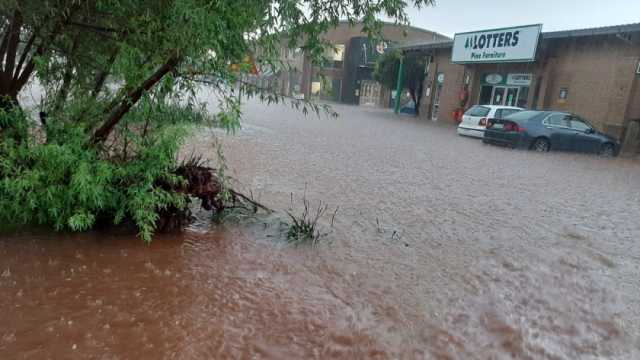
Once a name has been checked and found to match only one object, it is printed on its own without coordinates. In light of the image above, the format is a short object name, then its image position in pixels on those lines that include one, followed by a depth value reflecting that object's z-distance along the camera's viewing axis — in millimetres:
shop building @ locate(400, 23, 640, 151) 16375
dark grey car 14656
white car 16641
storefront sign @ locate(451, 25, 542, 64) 19203
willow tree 4012
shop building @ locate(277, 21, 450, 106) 45469
